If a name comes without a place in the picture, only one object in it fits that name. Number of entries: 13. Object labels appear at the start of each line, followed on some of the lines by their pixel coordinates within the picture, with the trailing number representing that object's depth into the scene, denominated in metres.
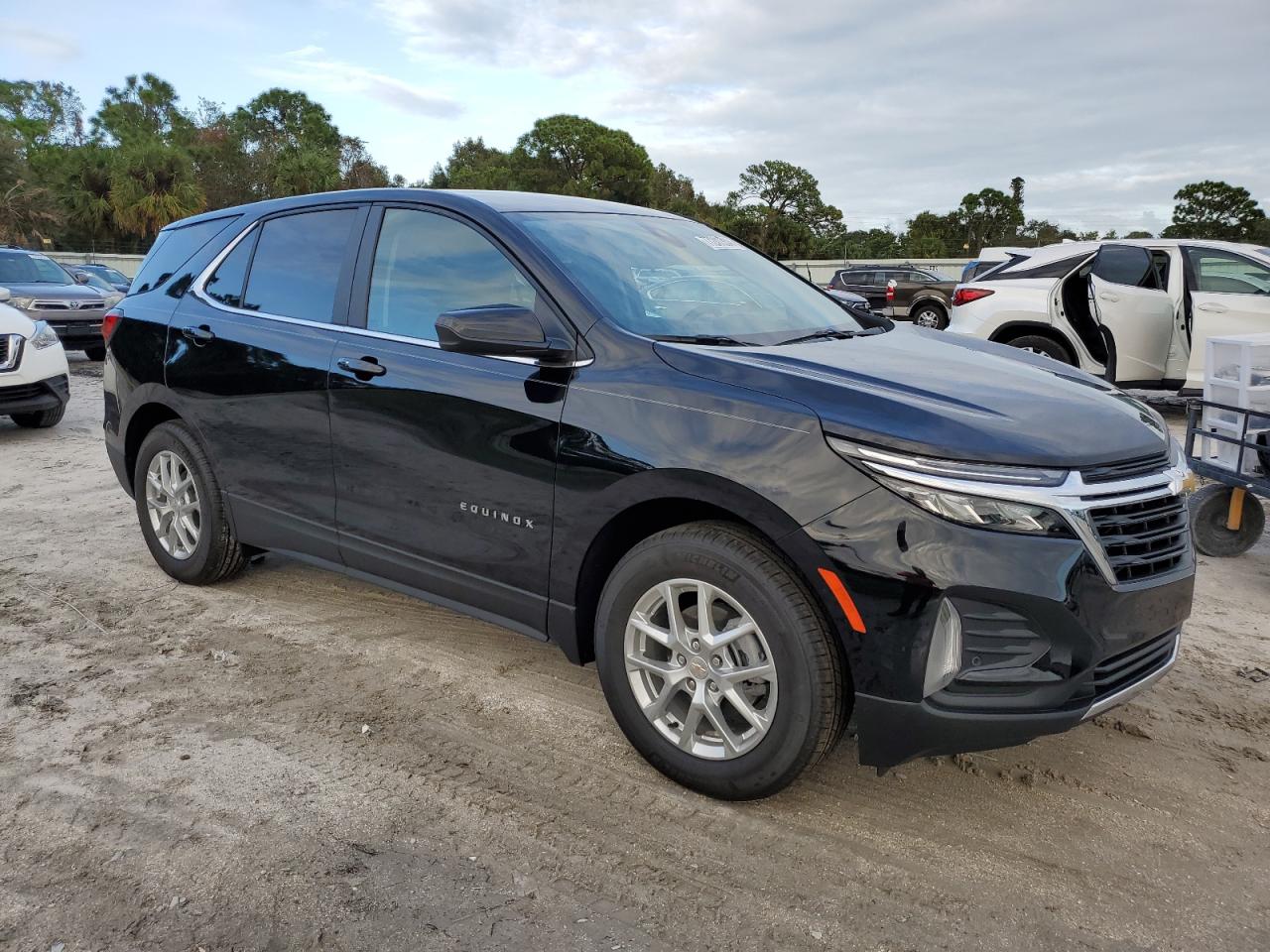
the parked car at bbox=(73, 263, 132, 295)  22.14
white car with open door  9.06
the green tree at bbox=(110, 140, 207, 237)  46.41
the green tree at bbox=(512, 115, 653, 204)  71.31
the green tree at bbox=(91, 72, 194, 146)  90.75
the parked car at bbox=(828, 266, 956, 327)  22.97
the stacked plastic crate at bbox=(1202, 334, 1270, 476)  4.96
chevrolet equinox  2.46
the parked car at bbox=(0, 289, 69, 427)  8.48
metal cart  5.21
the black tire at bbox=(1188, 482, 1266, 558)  5.50
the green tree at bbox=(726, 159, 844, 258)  65.12
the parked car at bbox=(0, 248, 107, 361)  13.22
